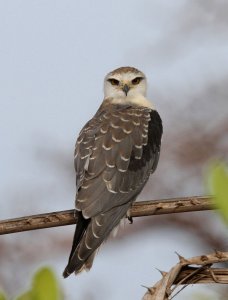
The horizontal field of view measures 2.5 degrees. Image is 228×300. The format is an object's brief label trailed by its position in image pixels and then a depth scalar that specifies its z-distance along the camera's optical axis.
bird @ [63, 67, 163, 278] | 6.59
